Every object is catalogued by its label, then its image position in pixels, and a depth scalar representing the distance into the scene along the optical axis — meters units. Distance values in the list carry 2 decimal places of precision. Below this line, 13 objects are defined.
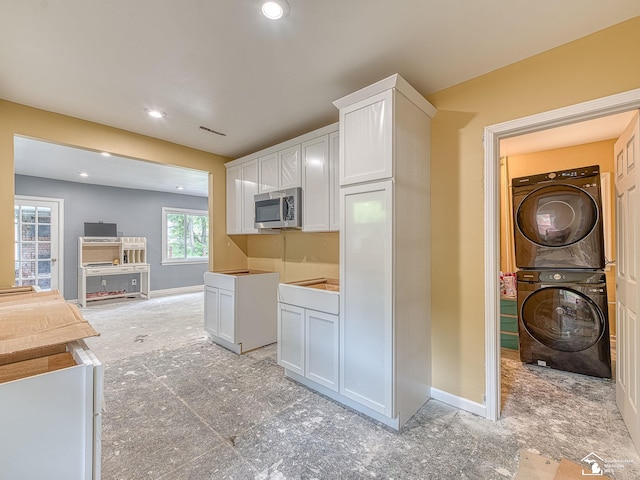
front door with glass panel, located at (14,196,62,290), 5.59
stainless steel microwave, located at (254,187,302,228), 3.17
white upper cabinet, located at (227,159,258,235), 3.85
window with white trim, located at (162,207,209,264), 7.34
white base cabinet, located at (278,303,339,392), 2.38
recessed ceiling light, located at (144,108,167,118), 2.84
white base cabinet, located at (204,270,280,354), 3.43
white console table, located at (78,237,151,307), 6.00
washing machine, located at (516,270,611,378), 2.76
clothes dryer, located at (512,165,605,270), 2.88
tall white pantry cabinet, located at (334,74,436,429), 2.00
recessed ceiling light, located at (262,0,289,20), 1.56
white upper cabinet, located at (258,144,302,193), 3.23
